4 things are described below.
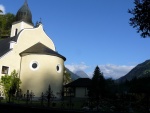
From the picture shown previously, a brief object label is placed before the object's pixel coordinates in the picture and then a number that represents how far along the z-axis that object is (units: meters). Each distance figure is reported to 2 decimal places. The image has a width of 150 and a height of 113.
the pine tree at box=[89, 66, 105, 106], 23.64
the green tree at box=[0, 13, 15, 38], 39.86
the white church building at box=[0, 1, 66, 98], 24.31
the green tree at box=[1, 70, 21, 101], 23.59
